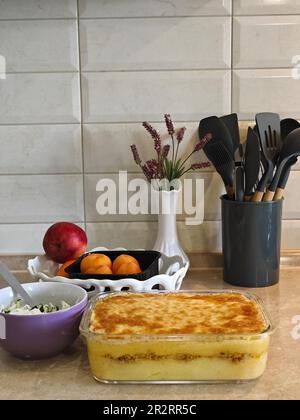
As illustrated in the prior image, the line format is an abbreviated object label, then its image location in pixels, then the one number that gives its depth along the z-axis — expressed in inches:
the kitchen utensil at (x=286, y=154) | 46.6
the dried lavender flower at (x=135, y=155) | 51.5
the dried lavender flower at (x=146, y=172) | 51.1
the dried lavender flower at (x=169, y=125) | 51.1
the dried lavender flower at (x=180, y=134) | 52.2
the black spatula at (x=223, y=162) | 50.3
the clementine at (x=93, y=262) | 44.4
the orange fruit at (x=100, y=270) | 44.0
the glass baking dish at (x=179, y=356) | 31.7
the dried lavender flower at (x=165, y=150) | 51.8
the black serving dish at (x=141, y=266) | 42.6
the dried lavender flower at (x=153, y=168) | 50.6
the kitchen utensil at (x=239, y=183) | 48.3
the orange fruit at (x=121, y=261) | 44.8
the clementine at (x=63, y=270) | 45.6
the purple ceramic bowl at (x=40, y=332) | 34.5
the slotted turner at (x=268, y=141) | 48.1
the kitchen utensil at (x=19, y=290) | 37.7
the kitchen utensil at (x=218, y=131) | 50.9
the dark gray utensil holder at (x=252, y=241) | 48.1
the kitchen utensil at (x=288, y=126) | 51.8
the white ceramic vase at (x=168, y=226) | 51.1
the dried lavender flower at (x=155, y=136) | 50.8
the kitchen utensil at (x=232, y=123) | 52.6
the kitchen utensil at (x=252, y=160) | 47.5
